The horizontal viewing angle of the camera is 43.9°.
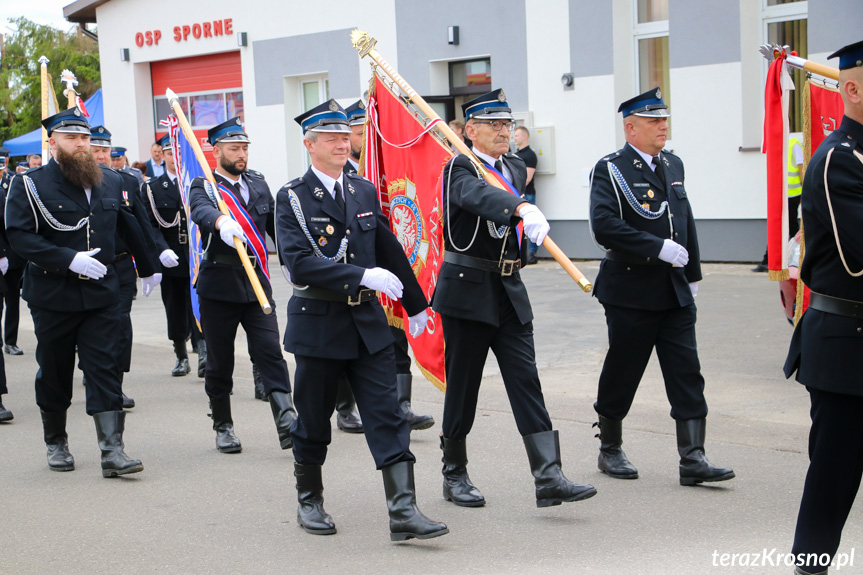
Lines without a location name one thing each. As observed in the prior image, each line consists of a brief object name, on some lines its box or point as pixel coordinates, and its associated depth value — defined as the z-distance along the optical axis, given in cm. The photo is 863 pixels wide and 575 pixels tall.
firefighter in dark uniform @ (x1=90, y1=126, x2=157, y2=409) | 725
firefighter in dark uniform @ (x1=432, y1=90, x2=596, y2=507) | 523
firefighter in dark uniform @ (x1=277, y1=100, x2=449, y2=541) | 493
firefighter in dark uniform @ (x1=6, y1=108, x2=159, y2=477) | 628
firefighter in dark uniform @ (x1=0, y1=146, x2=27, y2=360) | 1059
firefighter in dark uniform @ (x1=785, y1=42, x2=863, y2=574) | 370
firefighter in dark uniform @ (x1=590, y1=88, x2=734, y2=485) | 562
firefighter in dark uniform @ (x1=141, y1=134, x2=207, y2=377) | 987
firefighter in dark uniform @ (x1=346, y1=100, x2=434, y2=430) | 712
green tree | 3438
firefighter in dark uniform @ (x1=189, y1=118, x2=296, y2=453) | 684
